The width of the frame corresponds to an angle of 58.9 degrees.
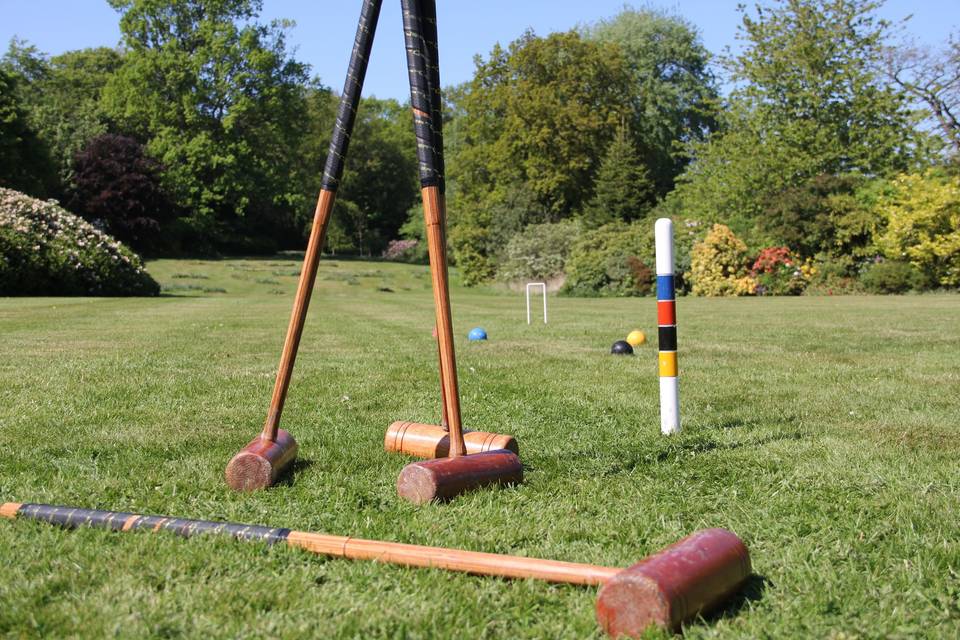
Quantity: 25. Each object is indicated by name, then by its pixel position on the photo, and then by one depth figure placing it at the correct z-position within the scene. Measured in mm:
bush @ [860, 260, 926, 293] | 25672
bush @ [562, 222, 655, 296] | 28986
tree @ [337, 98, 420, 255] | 58531
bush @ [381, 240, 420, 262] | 54009
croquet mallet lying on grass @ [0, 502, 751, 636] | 2176
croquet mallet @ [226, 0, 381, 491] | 3580
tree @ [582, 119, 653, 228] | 35000
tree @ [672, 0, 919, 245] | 31031
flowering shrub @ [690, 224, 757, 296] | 28094
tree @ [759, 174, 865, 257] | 27672
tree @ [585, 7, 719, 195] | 46344
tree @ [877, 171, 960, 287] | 25656
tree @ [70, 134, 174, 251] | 40031
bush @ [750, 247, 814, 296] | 27188
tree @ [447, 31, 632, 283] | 38312
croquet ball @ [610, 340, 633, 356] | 8870
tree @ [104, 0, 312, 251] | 44594
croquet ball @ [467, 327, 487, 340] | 10820
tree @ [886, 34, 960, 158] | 31547
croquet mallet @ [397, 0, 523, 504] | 3426
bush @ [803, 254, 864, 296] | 26453
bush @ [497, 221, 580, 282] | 33781
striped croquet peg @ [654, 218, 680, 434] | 4625
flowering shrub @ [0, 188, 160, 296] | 21812
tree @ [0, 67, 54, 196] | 37531
